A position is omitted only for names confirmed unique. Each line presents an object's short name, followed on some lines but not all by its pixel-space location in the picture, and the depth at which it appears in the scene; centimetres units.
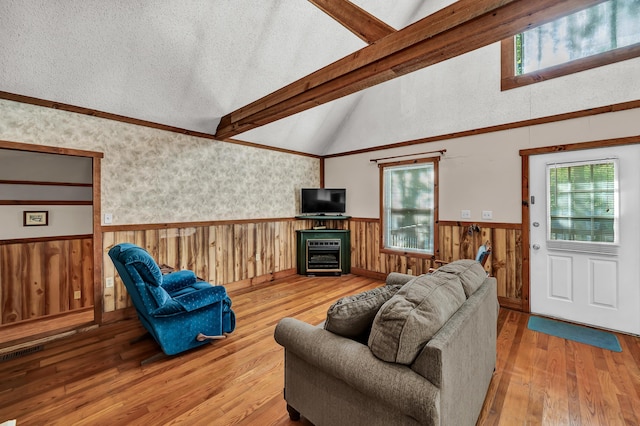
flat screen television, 527
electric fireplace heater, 518
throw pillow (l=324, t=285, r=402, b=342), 144
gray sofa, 113
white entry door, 283
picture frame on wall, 324
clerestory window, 286
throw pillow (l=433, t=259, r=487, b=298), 172
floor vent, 250
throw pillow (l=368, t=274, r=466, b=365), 118
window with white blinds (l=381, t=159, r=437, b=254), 437
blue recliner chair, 227
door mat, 266
